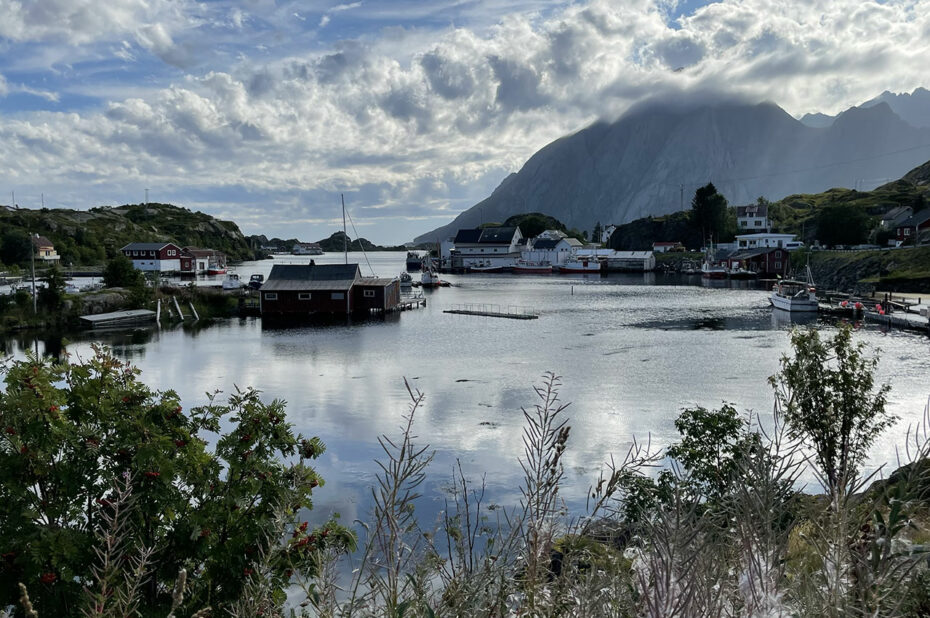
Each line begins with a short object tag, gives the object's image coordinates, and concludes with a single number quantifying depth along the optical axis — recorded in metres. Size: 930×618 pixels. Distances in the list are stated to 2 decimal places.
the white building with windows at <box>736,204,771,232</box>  151.00
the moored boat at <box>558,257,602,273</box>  146.50
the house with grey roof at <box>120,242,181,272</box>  122.62
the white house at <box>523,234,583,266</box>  154.75
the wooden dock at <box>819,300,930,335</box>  50.91
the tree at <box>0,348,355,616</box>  7.06
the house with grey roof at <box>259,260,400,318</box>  65.25
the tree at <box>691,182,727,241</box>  148.75
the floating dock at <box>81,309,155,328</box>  56.53
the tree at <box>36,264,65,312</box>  57.88
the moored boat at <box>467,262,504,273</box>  156.25
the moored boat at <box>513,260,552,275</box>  148.75
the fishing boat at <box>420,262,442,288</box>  109.12
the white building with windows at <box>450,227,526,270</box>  160.88
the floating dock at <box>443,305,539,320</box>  64.25
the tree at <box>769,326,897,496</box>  16.69
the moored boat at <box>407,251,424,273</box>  162.12
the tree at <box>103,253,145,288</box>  67.75
